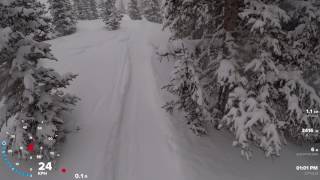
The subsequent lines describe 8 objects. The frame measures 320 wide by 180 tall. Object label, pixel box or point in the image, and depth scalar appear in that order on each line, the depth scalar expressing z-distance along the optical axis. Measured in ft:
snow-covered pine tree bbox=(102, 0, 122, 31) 101.18
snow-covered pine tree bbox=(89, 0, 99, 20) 157.37
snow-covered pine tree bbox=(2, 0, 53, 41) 21.31
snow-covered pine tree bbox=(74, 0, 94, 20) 146.19
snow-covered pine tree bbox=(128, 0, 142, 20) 147.87
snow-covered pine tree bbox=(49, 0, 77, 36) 85.23
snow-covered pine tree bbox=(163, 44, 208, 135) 22.04
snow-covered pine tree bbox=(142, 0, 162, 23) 131.16
